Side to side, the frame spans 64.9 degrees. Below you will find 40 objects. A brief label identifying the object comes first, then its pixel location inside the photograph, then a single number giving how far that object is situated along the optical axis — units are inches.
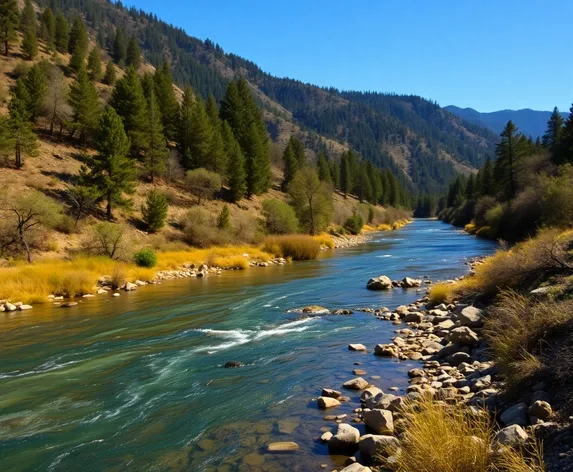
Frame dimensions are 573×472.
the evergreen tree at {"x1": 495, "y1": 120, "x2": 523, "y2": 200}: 2517.2
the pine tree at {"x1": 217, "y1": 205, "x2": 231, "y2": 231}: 1910.7
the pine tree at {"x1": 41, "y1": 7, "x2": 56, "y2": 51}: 3518.0
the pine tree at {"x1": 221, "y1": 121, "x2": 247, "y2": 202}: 2422.5
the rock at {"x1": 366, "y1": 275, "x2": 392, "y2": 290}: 983.6
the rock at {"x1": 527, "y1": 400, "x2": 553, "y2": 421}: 264.8
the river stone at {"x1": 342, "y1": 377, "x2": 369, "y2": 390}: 410.3
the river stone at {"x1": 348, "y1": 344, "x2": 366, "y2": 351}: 537.0
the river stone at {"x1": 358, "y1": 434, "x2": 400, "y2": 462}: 266.6
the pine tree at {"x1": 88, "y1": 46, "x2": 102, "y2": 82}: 3304.6
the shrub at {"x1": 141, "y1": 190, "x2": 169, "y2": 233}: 1752.0
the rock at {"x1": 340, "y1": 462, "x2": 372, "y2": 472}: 248.4
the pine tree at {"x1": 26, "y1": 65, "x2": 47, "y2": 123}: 2135.8
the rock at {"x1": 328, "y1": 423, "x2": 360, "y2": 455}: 298.2
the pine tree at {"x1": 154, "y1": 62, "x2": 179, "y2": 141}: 2647.6
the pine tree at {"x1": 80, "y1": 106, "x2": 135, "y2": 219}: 1680.6
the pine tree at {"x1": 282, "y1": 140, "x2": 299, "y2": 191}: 3398.1
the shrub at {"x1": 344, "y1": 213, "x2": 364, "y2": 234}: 3029.0
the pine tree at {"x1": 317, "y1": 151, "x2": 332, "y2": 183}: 4042.8
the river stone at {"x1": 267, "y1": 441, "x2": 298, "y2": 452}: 307.9
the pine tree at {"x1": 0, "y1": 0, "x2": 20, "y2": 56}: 3093.0
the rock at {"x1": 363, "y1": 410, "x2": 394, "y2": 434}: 303.4
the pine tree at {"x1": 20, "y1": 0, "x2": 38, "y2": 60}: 3125.0
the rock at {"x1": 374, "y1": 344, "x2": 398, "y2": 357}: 502.2
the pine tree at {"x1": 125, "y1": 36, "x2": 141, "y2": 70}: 4712.1
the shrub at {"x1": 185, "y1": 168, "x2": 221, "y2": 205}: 2236.7
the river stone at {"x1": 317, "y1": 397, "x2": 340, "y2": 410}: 371.6
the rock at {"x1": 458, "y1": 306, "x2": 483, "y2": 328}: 553.9
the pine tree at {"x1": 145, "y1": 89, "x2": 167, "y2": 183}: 2217.0
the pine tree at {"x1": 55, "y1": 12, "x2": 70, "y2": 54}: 3582.7
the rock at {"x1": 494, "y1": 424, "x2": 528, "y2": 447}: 227.1
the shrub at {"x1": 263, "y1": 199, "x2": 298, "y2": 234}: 2142.0
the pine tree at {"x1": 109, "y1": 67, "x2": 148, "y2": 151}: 2193.7
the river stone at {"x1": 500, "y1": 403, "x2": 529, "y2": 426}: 272.9
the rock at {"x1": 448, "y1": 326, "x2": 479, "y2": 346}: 488.8
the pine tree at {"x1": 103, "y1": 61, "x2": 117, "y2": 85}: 3356.3
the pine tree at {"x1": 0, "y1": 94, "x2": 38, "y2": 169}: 1668.1
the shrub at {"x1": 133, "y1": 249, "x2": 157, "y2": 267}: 1355.8
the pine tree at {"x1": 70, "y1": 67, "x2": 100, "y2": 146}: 2137.1
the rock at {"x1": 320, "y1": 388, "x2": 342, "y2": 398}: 392.8
